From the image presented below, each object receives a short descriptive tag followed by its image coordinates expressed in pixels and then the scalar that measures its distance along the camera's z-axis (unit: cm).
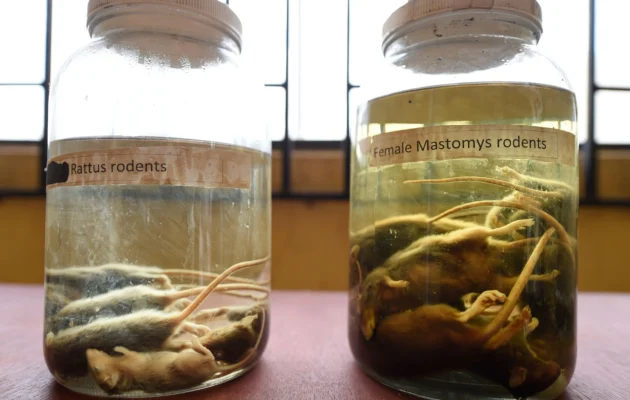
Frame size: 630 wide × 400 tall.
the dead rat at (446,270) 23
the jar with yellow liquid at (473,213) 23
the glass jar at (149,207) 23
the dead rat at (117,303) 23
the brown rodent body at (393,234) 24
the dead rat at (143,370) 22
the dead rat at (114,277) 24
